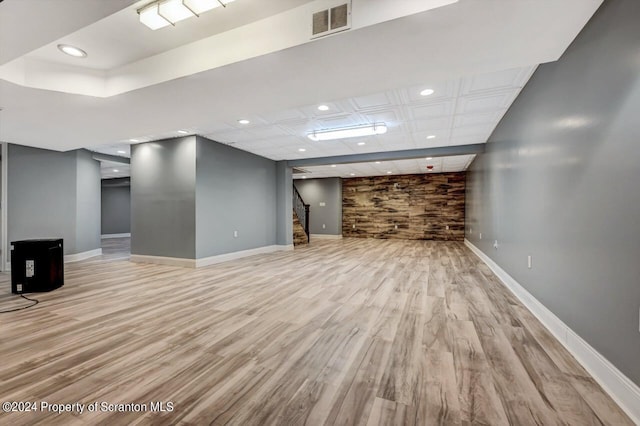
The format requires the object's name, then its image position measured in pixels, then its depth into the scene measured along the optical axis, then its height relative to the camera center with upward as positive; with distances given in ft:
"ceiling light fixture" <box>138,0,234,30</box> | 6.08 +4.68
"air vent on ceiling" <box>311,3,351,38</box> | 6.33 +4.53
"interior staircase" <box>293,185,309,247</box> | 32.01 -1.29
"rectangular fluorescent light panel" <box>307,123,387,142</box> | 15.73 +4.76
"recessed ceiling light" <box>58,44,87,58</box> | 8.24 +4.97
